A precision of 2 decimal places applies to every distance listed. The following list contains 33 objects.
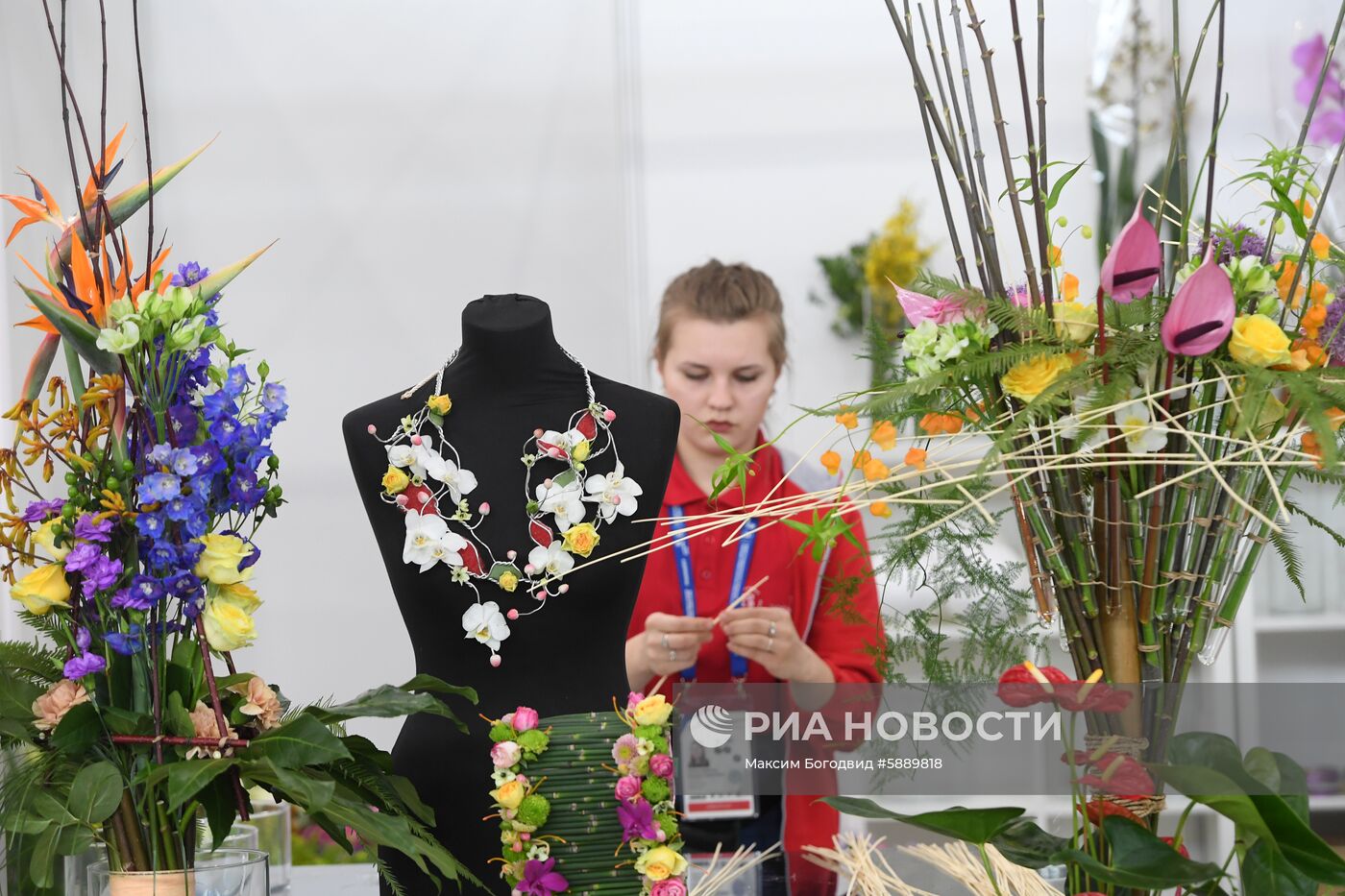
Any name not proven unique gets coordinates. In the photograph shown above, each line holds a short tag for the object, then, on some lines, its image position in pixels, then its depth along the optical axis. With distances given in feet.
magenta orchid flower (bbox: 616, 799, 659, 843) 18.68
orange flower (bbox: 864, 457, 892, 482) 18.43
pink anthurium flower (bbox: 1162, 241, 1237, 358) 18.20
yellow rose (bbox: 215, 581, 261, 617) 18.68
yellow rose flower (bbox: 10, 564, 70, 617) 18.49
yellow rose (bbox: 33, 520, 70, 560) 18.55
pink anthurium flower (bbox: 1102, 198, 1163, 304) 18.20
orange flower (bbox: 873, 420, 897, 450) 18.51
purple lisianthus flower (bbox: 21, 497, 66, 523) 18.57
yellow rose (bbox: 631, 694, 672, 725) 18.73
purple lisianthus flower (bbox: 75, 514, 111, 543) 18.45
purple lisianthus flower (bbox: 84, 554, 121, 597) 18.46
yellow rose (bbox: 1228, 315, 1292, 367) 18.28
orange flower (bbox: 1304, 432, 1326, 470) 18.44
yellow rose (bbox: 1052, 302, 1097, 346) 18.51
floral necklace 19.67
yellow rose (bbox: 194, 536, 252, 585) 18.59
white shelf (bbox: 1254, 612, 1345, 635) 30.32
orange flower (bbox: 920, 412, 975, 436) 18.73
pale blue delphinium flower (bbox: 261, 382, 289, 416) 18.77
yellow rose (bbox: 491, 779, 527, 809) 18.70
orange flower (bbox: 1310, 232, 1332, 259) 18.56
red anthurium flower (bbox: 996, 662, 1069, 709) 18.26
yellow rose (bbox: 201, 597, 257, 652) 18.59
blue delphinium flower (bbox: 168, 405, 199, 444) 18.60
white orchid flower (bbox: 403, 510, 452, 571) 19.67
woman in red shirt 21.36
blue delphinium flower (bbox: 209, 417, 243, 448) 18.59
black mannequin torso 19.56
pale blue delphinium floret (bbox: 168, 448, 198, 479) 18.45
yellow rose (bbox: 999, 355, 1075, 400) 18.44
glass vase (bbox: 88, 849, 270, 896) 18.43
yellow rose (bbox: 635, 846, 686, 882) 18.65
